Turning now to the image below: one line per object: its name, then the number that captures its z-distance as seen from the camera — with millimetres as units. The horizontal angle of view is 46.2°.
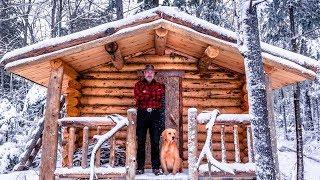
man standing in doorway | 7605
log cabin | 6871
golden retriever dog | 7082
